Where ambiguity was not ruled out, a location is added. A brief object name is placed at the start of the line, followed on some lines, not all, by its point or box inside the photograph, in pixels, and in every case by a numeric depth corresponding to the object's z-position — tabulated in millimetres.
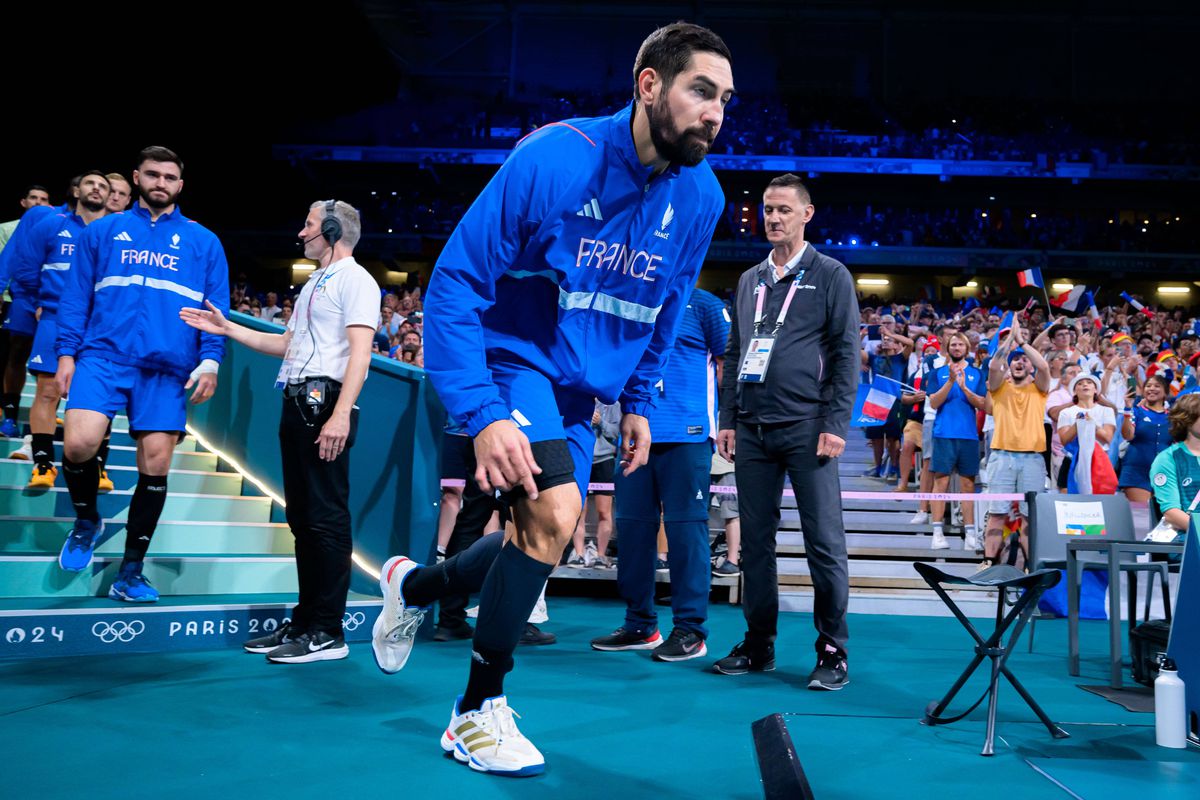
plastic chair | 5162
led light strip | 4898
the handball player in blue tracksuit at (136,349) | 4238
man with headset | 3857
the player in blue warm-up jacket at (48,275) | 5312
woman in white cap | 7629
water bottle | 3191
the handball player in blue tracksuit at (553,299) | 2217
